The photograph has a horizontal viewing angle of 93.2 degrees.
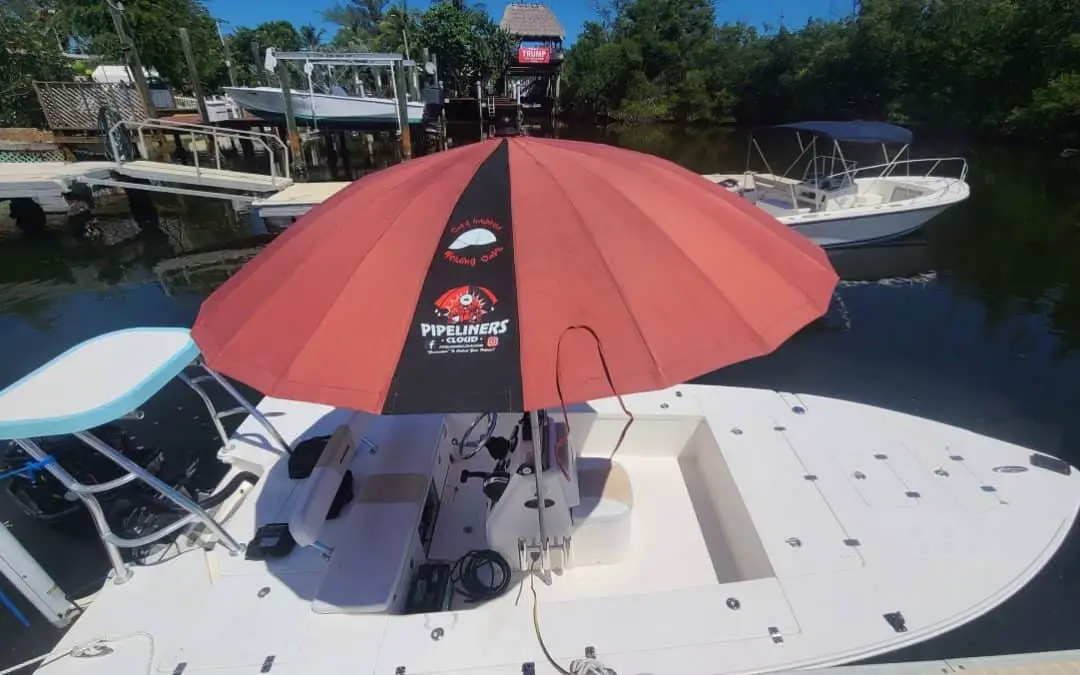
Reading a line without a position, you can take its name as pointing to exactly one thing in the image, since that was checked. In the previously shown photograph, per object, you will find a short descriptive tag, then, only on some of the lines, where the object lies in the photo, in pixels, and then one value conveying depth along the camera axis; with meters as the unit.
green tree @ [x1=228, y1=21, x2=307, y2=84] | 35.28
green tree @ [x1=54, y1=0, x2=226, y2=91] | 24.09
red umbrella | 1.37
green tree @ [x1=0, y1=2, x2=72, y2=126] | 19.08
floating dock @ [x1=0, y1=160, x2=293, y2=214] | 12.23
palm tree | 49.30
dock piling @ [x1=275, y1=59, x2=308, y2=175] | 16.83
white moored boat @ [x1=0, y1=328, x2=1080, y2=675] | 2.08
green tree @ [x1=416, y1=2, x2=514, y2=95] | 34.72
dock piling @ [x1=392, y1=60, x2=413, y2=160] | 17.30
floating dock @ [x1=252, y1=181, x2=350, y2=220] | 11.37
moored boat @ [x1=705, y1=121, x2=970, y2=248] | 10.50
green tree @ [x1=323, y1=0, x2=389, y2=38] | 50.31
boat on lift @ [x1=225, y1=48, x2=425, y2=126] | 19.47
